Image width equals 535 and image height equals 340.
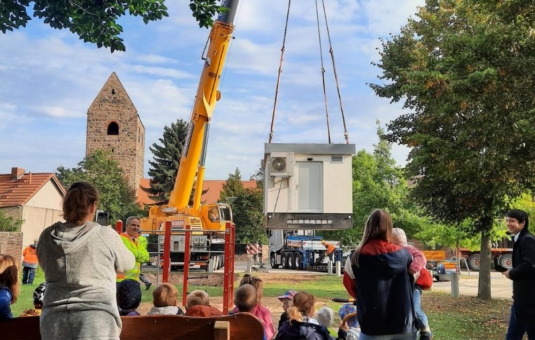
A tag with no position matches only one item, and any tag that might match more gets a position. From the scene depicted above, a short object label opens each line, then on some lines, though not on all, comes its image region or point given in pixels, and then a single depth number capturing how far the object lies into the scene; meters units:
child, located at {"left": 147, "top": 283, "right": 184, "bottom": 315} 4.66
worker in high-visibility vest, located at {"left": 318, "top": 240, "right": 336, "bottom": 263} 29.84
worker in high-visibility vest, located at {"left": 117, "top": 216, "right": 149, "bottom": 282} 7.09
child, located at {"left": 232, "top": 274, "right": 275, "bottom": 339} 4.74
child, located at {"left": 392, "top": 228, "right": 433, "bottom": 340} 4.28
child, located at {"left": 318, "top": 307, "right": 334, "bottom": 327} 4.66
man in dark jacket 5.75
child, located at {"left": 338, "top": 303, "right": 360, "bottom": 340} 4.85
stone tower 66.31
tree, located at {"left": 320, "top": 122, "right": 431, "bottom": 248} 40.28
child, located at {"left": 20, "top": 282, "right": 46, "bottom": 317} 4.67
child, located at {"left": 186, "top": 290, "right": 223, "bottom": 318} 4.09
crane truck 15.40
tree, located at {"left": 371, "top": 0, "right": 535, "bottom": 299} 9.74
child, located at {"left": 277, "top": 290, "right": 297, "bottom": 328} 4.96
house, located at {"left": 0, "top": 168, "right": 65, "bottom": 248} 33.69
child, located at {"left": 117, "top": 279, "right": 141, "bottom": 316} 4.02
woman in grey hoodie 3.10
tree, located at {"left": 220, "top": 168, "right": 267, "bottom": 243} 57.19
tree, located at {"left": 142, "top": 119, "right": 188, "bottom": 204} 53.41
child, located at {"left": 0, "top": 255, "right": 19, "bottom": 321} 3.88
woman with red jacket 3.83
